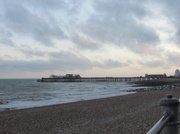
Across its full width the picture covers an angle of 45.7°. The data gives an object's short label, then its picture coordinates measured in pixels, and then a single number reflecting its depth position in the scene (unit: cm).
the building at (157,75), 11662
